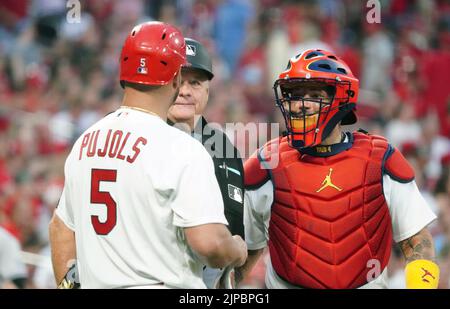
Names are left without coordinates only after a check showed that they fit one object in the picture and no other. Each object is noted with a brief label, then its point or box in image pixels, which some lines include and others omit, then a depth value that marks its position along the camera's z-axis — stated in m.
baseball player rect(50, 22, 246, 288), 7.88
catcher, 9.37
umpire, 9.65
